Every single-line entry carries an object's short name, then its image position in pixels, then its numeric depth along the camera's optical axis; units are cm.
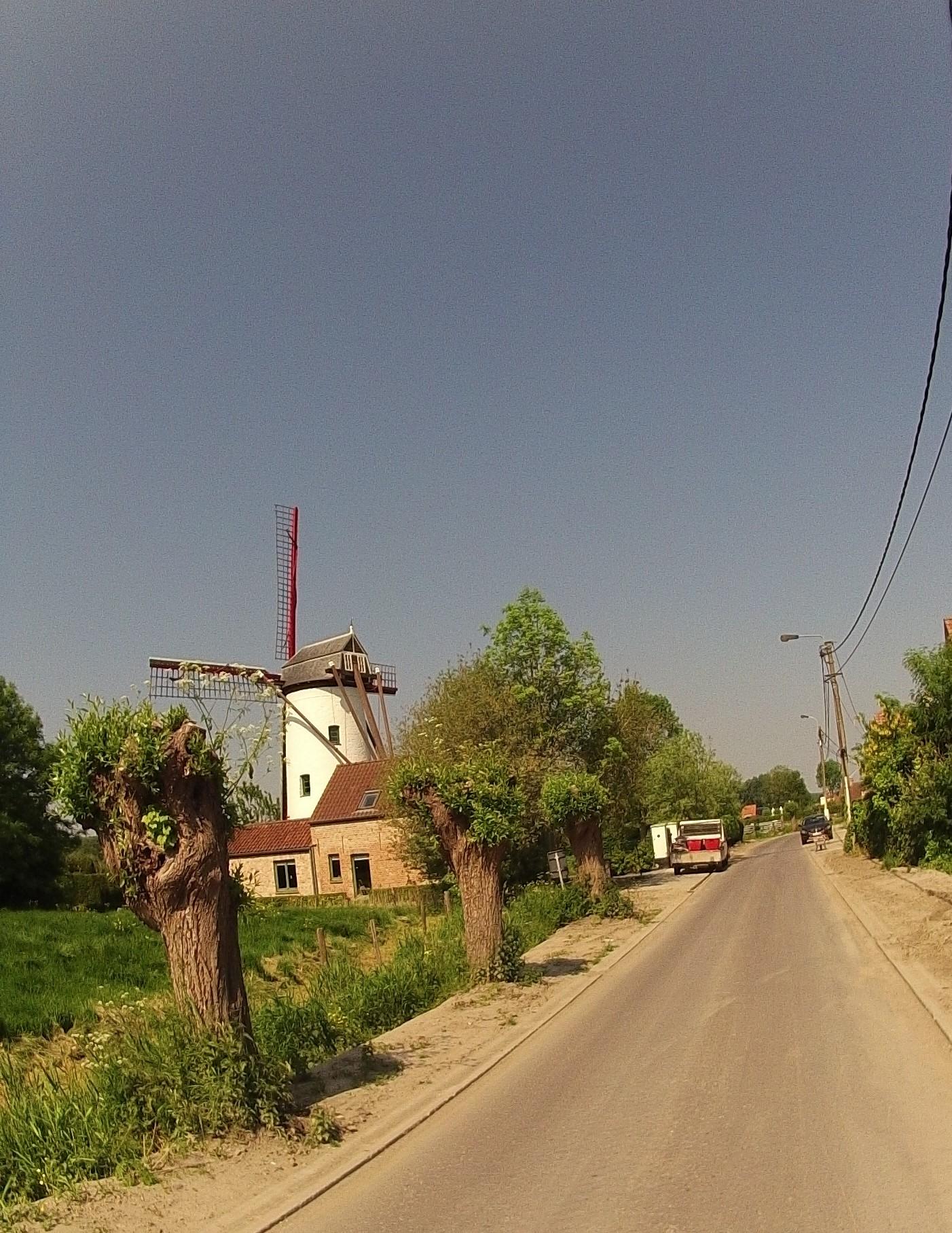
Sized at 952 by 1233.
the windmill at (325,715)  5016
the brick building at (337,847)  4188
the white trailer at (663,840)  5194
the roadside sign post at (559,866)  3198
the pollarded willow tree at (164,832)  803
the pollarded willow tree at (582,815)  2645
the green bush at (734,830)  6950
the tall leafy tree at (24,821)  3491
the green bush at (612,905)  2511
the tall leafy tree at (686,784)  5994
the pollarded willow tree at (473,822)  1562
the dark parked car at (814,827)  5753
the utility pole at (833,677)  4534
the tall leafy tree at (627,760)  3956
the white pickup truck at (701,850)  4422
